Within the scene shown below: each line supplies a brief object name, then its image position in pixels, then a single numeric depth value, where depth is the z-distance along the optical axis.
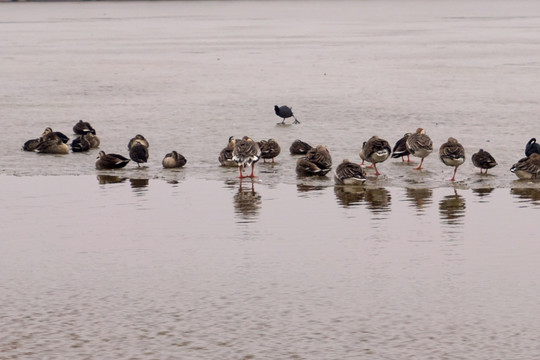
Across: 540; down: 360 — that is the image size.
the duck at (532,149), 20.56
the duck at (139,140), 21.78
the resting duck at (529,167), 18.55
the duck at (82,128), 25.27
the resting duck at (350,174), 18.31
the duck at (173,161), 20.38
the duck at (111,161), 20.48
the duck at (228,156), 20.39
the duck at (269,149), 21.16
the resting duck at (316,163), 19.30
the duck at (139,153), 20.47
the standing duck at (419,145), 20.34
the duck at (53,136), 22.73
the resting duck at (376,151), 19.81
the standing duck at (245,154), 19.45
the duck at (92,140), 23.02
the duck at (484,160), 19.27
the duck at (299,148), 21.91
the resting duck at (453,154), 19.20
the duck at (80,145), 22.80
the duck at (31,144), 22.75
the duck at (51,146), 22.55
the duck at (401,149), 20.86
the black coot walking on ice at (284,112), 27.34
